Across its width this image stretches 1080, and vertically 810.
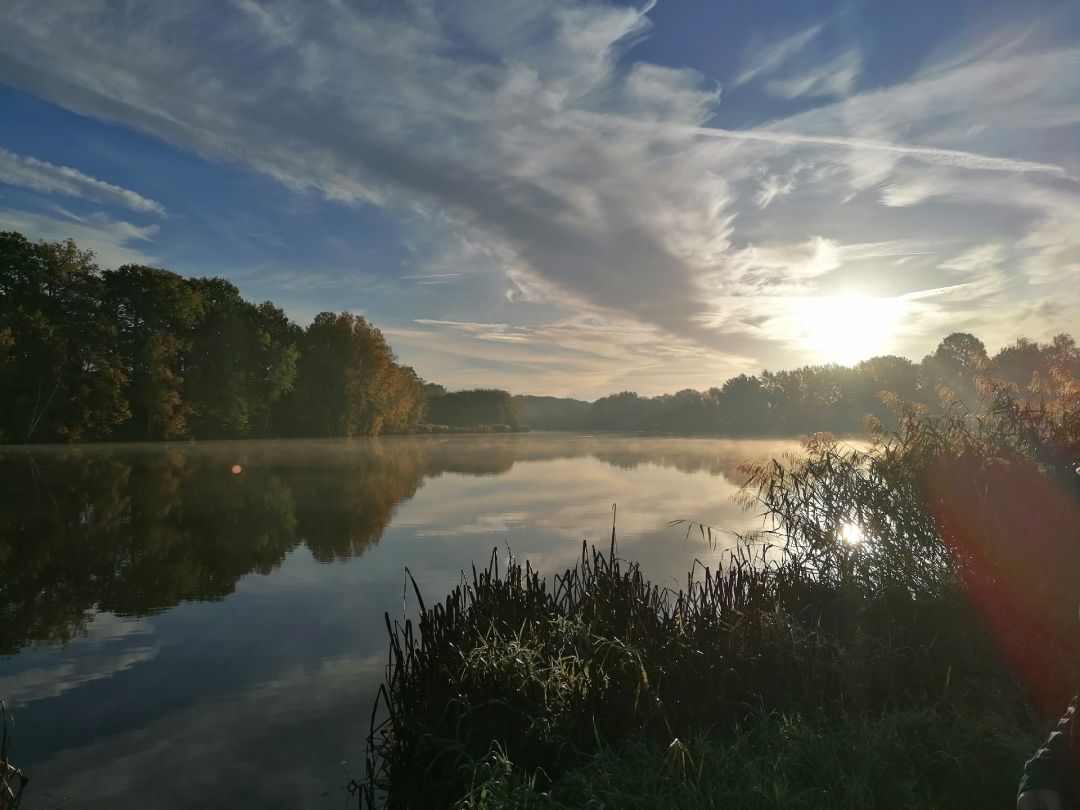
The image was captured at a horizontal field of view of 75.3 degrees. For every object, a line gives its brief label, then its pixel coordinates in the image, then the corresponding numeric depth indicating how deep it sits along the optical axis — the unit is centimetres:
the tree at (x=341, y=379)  7006
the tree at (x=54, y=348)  4222
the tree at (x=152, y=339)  4894
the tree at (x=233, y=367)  5641
